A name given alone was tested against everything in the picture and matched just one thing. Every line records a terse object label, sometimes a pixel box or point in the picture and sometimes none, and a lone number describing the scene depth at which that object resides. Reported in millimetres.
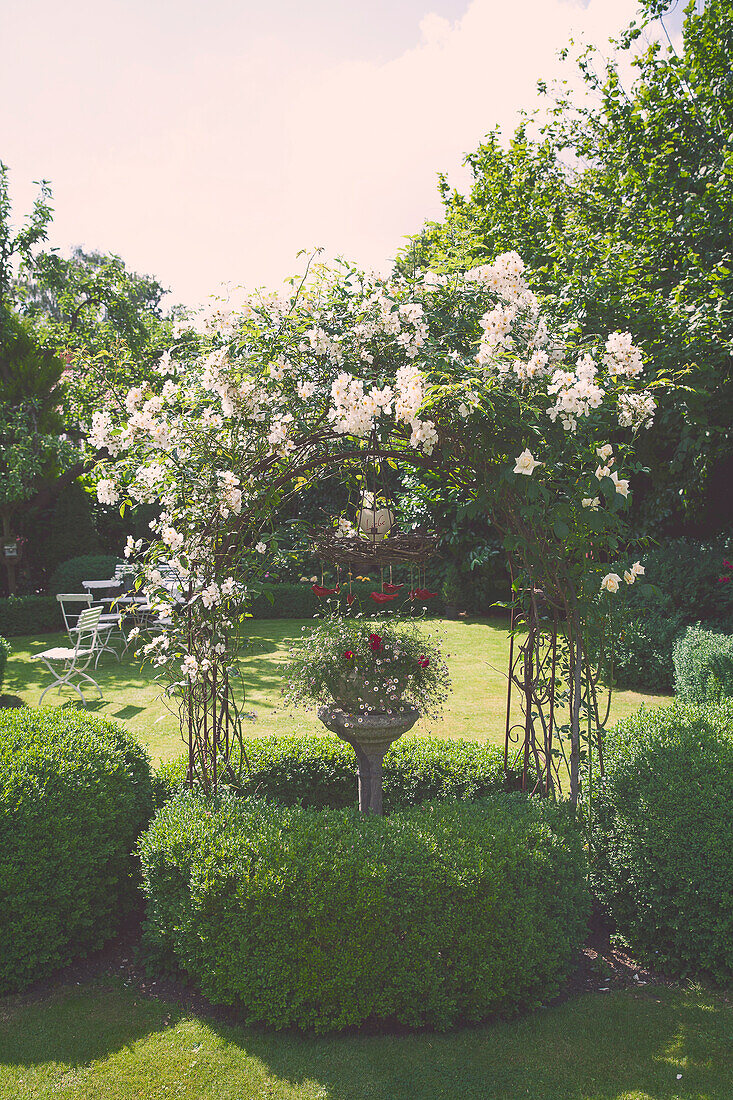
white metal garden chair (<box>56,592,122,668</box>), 9766
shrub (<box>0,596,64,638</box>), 12164
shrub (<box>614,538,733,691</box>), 8383
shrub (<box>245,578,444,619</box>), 13812
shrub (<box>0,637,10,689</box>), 7797
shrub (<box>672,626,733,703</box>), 6129
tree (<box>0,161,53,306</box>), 12367
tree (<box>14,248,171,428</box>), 12781
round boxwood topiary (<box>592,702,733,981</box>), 2969
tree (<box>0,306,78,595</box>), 11547
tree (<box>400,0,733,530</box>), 7500
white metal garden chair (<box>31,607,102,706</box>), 7816
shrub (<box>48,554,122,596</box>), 13062
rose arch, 3184
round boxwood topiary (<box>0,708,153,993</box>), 2971
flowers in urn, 3979
